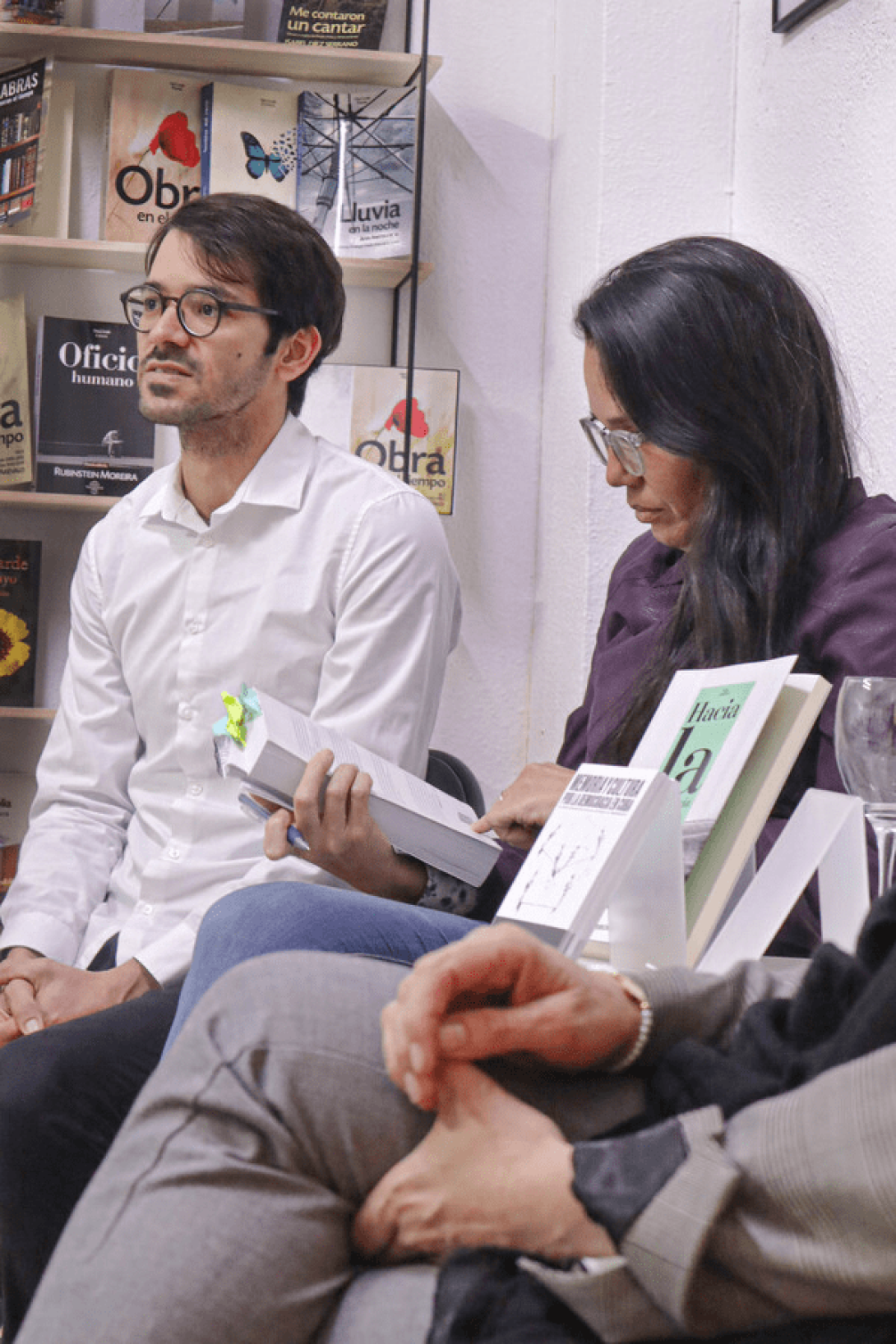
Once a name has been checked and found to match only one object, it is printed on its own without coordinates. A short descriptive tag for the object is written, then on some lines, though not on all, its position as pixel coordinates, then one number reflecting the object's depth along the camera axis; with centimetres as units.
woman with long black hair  137
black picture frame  212
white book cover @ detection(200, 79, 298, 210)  267
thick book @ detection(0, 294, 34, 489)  265
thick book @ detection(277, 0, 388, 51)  263
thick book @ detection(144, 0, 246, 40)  269
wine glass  104
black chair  190
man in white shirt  177
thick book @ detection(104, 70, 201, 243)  266
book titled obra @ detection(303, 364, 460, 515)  272
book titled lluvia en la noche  265
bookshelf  259
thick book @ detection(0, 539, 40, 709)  270
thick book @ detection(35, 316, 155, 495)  267
